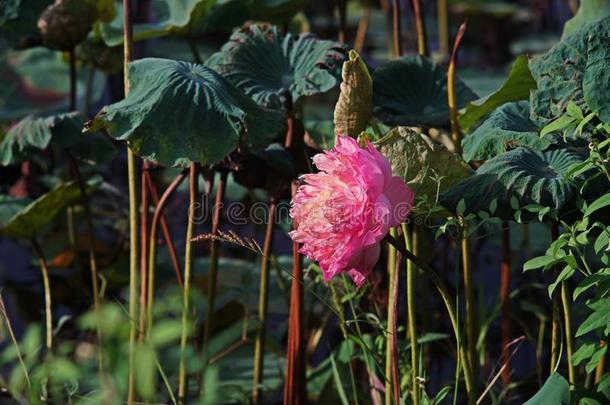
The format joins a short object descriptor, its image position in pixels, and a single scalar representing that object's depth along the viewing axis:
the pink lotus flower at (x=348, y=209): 4.79
